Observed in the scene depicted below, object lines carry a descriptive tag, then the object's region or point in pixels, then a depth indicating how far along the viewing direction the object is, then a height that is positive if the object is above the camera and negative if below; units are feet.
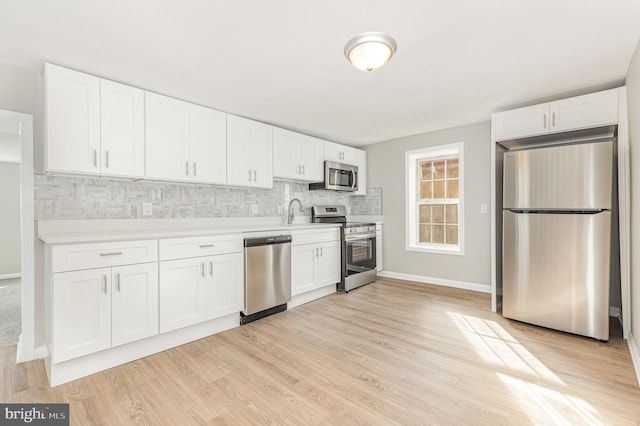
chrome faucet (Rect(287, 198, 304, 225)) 13.51 +0.10
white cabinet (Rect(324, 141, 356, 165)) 14.57 +3.09
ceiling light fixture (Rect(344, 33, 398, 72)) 6.01 +3.45
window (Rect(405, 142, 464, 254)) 14.12 +0.62
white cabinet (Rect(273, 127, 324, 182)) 12.30 +2.52
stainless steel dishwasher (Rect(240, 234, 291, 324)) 9.60 -2.20
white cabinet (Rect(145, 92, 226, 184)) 8.69 +2.32
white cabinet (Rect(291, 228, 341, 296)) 11.44 -2.01
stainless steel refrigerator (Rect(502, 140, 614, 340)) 8.10 -0.80
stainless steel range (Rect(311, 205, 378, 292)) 13.57 -1.74
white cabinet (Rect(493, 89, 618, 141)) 8.69 +3.05
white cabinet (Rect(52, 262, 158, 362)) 6.32 -2.22
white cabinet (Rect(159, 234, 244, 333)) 7.88 -1.95
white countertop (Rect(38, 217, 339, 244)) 6.88 -0.48
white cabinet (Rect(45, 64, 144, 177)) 7.11 +2.33
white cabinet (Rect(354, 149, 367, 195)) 16.50 +2.39
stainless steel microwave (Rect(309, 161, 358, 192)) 14.28 +1.76
